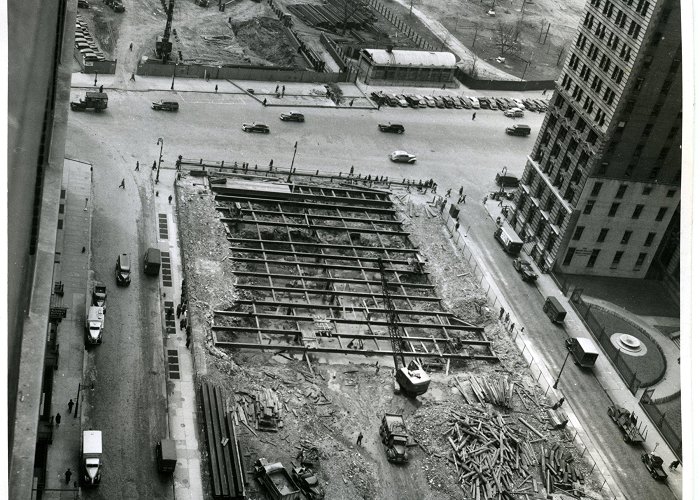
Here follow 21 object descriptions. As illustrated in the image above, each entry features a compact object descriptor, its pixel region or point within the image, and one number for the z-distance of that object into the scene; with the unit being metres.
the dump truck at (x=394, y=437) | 76.25
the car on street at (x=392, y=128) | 131.38
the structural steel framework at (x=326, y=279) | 89.31
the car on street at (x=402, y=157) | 124.12
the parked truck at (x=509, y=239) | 107.50
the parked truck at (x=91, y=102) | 119.88
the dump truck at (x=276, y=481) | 70.38
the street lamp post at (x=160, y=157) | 109.56
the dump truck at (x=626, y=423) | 83.56
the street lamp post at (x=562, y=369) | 88.75
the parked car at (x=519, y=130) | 138.39
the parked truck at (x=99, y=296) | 85.29
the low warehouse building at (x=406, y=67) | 146.25
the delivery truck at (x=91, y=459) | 67.56
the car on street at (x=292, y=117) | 129.25
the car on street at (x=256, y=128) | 124.00
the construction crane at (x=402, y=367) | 83.12
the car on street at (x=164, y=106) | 124.62
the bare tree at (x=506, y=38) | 171.50
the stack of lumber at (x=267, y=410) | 77.50
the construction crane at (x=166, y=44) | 139.00
